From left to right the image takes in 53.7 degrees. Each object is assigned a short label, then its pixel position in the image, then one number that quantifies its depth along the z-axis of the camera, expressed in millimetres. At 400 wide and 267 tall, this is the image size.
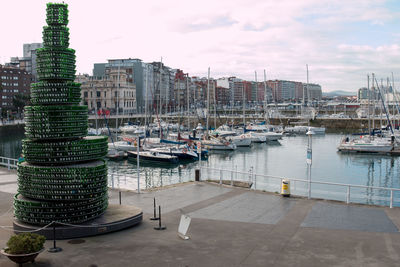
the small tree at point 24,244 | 10578
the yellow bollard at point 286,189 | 19908
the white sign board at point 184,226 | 12977
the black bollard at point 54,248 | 12070
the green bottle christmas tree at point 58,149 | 13711
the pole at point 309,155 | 20812
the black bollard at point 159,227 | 14594
